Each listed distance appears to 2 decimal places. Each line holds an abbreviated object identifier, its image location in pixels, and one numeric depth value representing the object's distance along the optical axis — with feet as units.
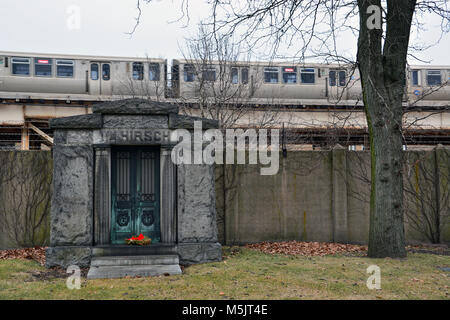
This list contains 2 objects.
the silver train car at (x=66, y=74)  73.31
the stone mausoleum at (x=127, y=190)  30.27
